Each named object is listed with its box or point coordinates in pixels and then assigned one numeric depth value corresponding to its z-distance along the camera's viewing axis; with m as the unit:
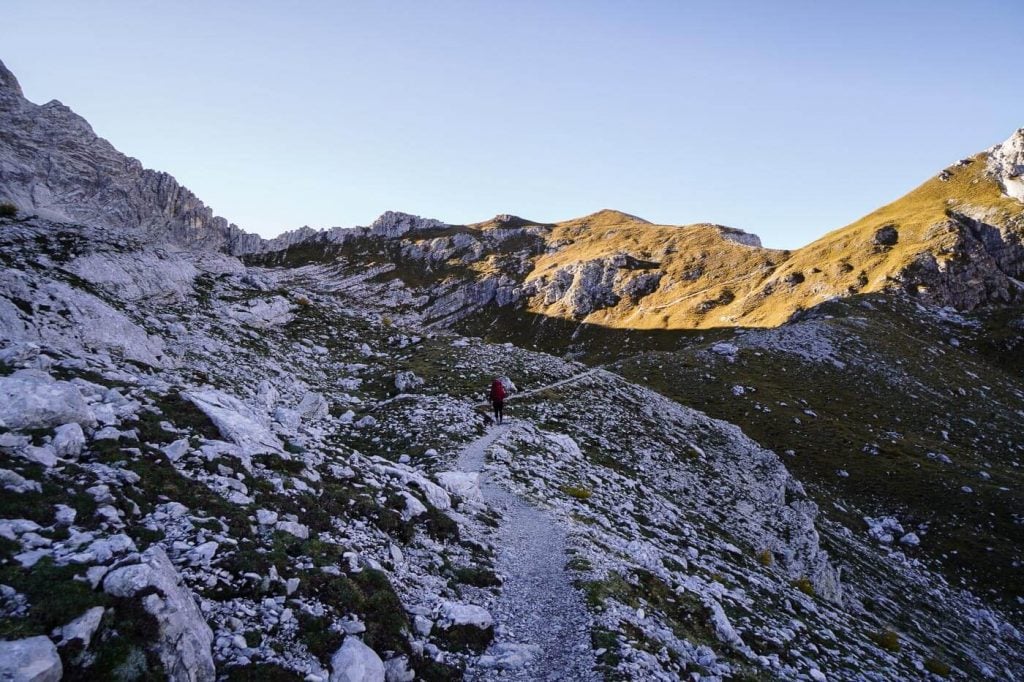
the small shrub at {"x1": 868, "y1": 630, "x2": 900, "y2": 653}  20.53
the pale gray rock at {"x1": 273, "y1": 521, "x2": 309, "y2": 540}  11.83
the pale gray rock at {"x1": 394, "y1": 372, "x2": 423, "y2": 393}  36.75
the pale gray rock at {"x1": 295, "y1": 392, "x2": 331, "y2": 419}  28.14
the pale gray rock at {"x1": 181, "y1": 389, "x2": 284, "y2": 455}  15.22
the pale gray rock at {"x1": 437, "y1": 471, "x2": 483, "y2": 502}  20.75
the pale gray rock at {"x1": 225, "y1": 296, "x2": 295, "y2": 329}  41.23
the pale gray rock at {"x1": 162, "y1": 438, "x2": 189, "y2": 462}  12.60
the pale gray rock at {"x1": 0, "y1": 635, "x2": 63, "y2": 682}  5.84
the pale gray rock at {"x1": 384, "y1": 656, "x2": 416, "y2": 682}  9.61
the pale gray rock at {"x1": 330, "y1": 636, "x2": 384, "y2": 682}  8.85
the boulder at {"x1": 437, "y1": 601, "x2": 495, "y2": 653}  11.60
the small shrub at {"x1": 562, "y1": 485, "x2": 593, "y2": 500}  24.12
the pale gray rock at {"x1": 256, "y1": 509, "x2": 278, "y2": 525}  11.70
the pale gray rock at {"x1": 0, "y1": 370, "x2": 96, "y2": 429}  10.88
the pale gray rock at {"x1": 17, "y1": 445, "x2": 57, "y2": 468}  9.96
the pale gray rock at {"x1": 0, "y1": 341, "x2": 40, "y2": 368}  13.96
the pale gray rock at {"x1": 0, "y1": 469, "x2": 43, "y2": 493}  8.99
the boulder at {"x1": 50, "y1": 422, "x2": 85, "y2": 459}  10.77
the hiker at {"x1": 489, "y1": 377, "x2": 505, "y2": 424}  31.42
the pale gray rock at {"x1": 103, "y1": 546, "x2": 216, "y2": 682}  7.48
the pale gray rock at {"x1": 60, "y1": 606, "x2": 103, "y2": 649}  6.62
